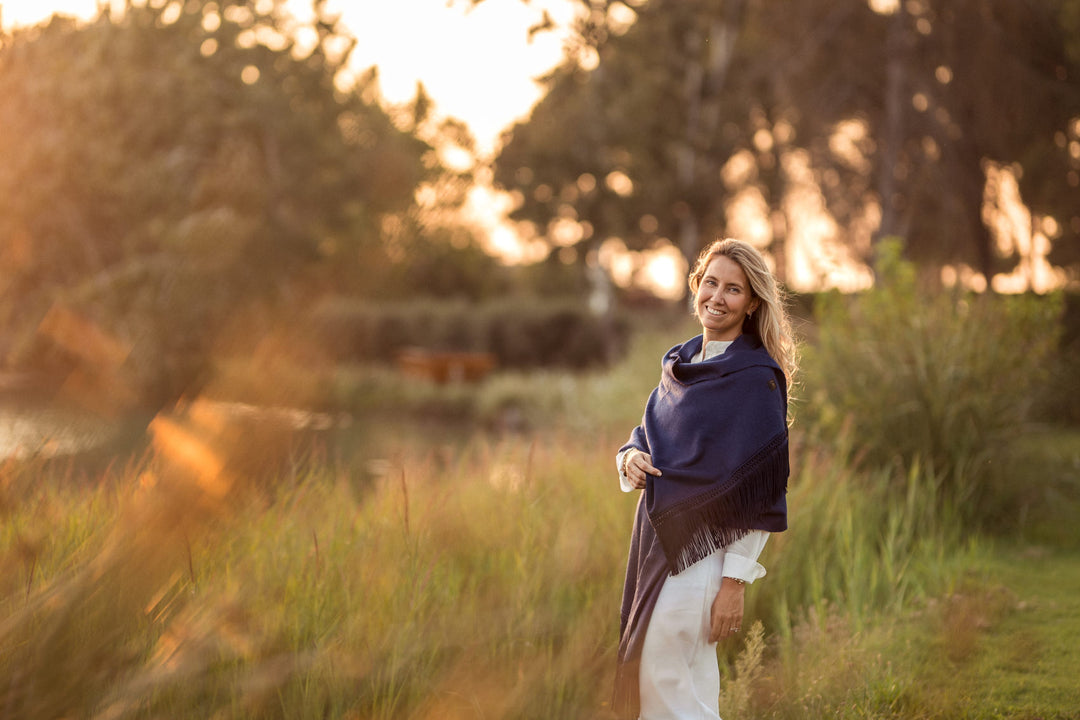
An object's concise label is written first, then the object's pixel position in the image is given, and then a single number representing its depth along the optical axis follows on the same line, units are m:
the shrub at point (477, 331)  26.41
